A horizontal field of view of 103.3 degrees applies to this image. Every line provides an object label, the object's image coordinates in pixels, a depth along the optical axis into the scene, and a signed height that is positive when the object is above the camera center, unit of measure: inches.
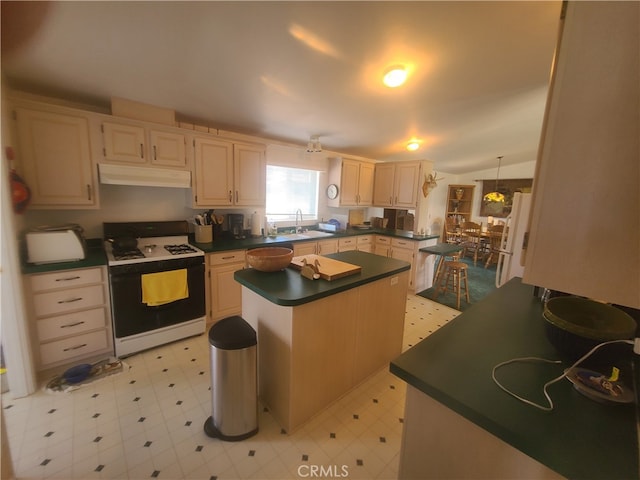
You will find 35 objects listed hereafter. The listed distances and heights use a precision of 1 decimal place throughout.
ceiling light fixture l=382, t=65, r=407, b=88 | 80.5 +41.9
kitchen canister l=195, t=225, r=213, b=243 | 116.6 -16.6
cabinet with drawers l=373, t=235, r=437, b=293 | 155.3 -30.8
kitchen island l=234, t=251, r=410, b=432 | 61.8 -35.0
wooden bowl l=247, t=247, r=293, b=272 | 71.8 -17.1
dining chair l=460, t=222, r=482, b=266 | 248.4 -29.8
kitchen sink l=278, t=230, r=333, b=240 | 141.3 -19.9
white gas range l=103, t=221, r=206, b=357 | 87.4 -31.9
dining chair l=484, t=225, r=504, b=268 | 233.9 -27.7
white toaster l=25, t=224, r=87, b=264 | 77.1 -17.0
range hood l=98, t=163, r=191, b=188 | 90.6 +6.9
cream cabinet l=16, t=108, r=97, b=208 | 77.7 +10.4
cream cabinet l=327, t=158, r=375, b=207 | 173.0 +16.4
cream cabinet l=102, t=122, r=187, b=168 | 90.5 +18.5
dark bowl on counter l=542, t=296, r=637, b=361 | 38.3 -18.7
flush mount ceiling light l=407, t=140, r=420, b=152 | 160.1 +39.3
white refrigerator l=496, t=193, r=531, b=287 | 105.3 -11.7
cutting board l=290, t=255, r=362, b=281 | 70.5 -19.3
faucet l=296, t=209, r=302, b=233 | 163.4 -16.6
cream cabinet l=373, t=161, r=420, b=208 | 164.9 +14.7
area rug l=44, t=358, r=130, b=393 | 76.0 -58.3
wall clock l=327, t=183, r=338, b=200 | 174.9 +8.3
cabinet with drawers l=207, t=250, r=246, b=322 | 108.9 -37.7
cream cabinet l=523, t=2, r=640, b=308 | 22.7 +5.3
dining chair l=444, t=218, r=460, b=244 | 273.7 -25.5
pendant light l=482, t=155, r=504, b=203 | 250.7 +13.6
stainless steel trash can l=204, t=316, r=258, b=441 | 60.5 -44.5
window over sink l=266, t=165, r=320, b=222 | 155.7 +5.4
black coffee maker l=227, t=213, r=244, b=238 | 130.6 -13.5
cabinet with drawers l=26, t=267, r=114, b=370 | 77.7 -40.1
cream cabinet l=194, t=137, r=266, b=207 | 112.7 +11.8
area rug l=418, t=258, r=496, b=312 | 149.9 -54.3
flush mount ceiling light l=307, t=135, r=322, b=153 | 139.9 +31.4
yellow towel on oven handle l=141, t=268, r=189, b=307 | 90.0 -33.5
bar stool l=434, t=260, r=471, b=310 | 142.6 -38.9
